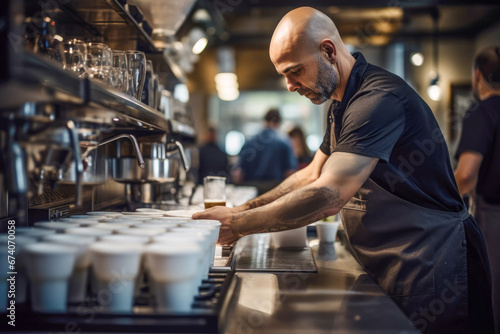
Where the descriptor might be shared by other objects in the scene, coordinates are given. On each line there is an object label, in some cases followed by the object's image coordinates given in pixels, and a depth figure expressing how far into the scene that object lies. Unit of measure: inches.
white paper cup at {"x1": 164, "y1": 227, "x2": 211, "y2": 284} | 42.4
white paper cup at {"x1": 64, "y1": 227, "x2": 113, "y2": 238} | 42.6
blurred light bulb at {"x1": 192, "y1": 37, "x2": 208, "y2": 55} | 164.2
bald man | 57.1
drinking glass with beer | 86.3
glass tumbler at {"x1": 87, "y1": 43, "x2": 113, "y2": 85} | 56.0
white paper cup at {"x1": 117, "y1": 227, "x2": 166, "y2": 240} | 43.5
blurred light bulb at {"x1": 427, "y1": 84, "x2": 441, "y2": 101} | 227.8
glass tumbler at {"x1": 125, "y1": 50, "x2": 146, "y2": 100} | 64.2
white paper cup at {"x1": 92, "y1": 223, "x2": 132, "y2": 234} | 45.5
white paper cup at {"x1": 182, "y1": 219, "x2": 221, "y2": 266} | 48.2
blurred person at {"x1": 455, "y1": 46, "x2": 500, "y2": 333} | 94.2
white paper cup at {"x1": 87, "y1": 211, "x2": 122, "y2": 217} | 57.7
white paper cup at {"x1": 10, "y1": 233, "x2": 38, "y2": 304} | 37.4
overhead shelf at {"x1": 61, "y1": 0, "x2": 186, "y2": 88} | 63.5
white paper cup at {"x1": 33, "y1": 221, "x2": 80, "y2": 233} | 45.1
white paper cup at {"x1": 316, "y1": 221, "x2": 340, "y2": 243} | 82.8
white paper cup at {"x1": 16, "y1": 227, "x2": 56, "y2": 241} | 41.5
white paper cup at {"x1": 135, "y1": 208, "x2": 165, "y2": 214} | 64.3
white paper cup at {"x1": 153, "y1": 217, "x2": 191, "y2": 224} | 53.6
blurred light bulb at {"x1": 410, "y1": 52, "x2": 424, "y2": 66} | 248.7
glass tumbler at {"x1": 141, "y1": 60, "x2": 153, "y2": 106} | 78.2
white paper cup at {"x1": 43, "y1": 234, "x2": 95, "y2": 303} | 38.3
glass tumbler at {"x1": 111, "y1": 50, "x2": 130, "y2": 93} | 59.9
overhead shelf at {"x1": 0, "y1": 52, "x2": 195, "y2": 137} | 32.4
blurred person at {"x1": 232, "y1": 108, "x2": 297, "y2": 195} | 210.2
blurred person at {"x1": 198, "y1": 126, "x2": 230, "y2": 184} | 227.0
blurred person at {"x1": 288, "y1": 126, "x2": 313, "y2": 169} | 226.1
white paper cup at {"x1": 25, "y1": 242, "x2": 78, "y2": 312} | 35.5
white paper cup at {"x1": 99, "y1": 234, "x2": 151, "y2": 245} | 39.4
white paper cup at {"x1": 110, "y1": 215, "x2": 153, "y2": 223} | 53.1
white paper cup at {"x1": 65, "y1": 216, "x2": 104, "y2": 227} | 48.8
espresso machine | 34.2
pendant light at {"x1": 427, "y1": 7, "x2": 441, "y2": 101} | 227.5
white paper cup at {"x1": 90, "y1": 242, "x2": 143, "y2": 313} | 36.6
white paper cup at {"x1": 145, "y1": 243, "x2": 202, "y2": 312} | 36.7
